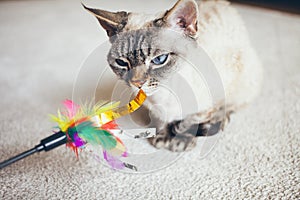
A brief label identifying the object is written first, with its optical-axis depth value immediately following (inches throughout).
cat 32.4
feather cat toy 34.1
